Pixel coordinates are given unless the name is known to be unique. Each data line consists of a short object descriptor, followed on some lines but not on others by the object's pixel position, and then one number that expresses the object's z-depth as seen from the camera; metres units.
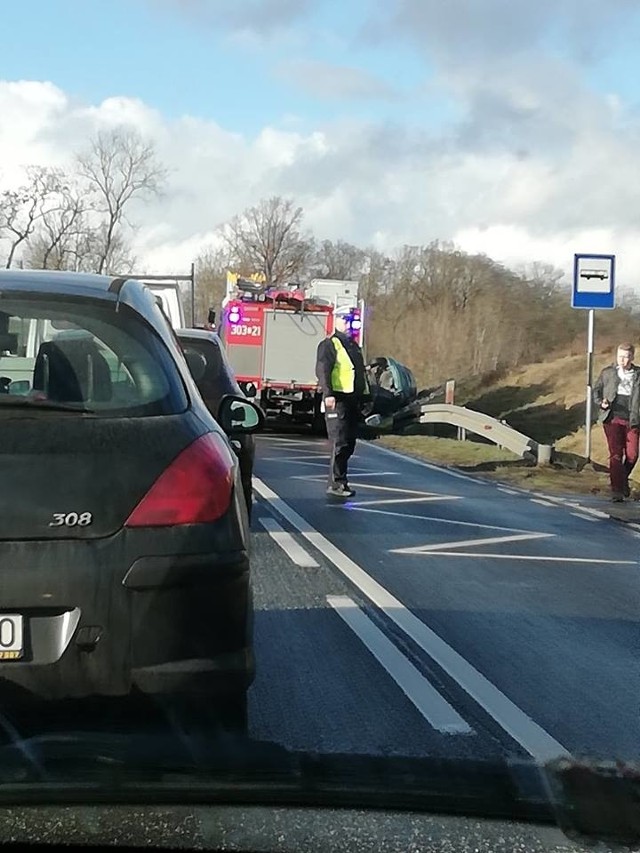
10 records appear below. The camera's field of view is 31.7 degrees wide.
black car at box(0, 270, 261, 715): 3.04
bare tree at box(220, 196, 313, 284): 76.50
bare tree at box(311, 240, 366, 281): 78.44
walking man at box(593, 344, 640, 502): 12.82
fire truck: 24.56
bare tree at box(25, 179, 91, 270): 53.66
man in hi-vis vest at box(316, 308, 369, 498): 11.80
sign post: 15.86
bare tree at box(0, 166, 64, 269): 52.53
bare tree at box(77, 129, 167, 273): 55.34
